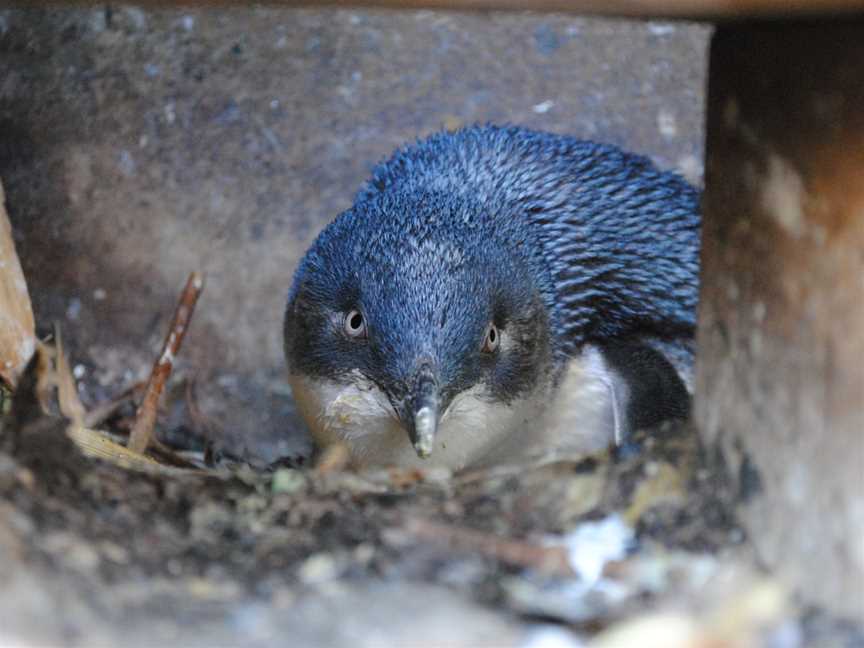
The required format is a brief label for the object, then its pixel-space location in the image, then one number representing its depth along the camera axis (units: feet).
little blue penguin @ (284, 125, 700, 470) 19.15
